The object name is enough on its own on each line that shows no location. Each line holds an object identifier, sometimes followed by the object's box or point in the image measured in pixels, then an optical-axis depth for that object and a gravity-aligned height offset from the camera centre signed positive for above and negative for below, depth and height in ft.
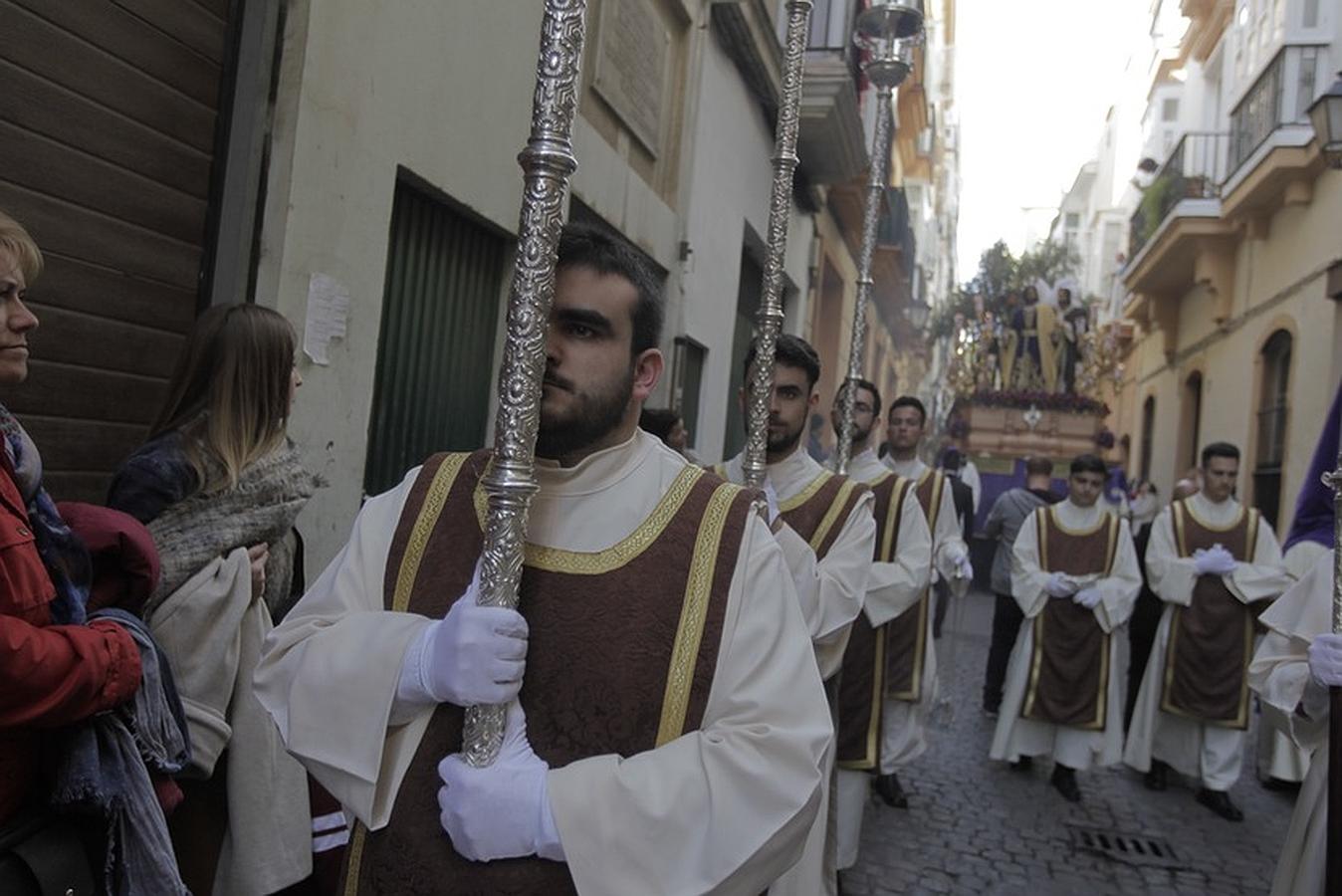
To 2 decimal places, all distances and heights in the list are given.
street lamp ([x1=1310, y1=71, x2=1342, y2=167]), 24.12 +8.70
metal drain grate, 17.74 -4.89
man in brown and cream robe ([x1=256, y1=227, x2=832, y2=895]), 5.85 -1.02
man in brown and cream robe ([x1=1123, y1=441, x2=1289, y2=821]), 21.61 -1.76
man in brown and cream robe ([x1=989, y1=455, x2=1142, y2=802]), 22.21 -2.14
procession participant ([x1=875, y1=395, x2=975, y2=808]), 19.30 -2.48
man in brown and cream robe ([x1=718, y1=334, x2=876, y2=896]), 10.96 -0.25
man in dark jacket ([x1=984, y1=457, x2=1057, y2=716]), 27.09 -0.83
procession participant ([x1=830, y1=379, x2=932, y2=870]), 16.39 -1.92
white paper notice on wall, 13.91 +1.63
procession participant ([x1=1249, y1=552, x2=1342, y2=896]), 10.66 -1.41
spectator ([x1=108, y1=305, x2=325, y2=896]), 8.44 -0.87
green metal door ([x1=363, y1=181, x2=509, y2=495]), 17.10 +1.96
